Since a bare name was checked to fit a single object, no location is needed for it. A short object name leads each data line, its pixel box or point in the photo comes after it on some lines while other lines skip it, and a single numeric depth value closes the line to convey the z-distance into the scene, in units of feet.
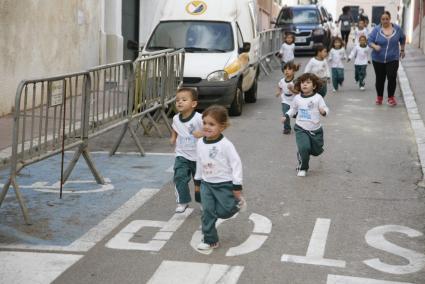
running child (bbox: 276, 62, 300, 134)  39.32
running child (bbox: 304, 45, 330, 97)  46.75
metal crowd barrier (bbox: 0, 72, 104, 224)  22.02
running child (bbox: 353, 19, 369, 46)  78.38
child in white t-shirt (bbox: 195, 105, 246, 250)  19.52
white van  44.06
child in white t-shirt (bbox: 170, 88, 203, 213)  23.18
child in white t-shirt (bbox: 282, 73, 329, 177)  29.55
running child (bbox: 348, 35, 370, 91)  59.62
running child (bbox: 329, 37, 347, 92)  59.47
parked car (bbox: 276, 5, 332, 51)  94.43
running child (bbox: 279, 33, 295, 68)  68.85
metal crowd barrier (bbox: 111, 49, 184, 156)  34.12
